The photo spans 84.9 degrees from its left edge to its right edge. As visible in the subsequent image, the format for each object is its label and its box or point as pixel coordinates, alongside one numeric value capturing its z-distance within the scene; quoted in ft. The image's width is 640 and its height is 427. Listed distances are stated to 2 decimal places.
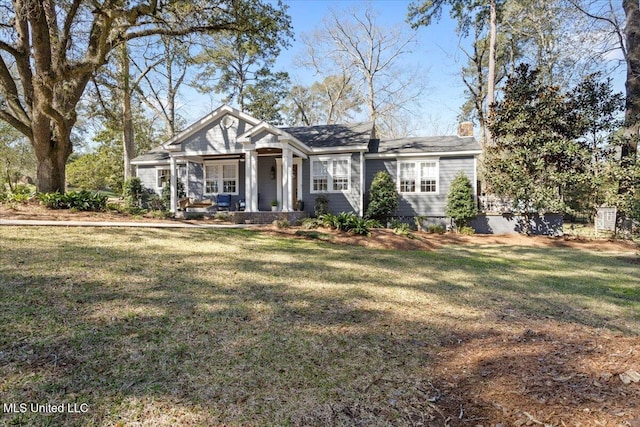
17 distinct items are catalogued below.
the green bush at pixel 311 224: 36.57
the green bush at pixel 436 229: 44.03
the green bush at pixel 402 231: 34.97
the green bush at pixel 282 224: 37.27
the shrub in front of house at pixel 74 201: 36.94
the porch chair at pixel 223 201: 51.75
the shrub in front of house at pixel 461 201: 44.52
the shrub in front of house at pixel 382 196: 46.73
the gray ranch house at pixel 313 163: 44.81
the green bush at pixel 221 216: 46.55
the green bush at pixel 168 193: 55.77
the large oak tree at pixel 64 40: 33.63
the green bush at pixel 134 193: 55.53
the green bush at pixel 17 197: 37.32
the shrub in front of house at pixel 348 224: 33.53
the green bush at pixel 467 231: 44.29
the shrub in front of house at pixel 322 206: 49.35
